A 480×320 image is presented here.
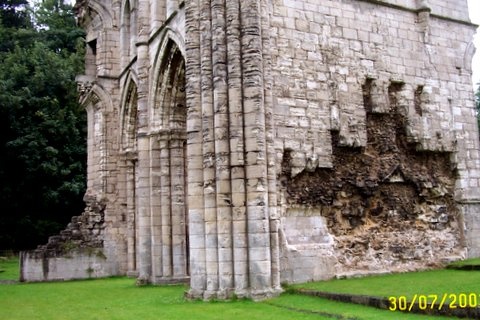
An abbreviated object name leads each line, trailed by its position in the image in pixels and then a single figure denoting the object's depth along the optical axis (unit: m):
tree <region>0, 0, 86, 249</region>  25.78
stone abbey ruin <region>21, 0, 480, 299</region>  10.51
